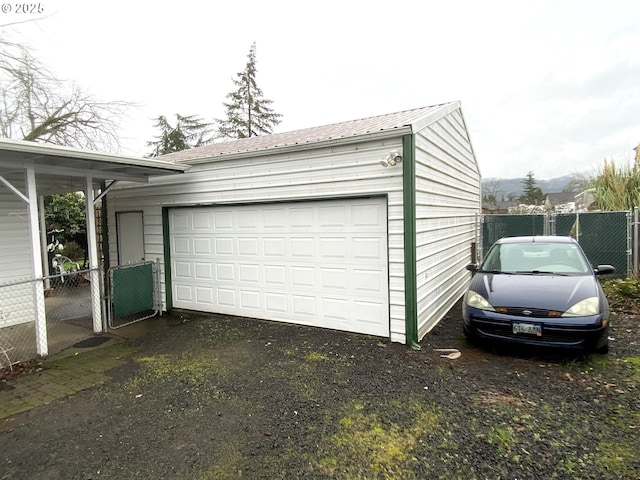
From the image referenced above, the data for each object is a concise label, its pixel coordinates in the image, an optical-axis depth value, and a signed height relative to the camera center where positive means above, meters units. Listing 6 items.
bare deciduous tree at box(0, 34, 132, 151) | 10.05 +4.21
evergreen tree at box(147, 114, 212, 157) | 26.08 +7.35
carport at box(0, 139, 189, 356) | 4.70 +0.74
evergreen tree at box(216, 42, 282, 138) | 23.11 +8.03
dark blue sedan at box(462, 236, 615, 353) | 3.95 -1.01
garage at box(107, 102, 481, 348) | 4.98 -0.01
